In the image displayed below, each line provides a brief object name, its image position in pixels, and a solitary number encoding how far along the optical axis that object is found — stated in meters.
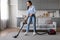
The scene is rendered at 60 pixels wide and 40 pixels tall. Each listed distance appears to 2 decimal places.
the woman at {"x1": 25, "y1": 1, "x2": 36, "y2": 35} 2.73
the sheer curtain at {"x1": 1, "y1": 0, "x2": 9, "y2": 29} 3.48
